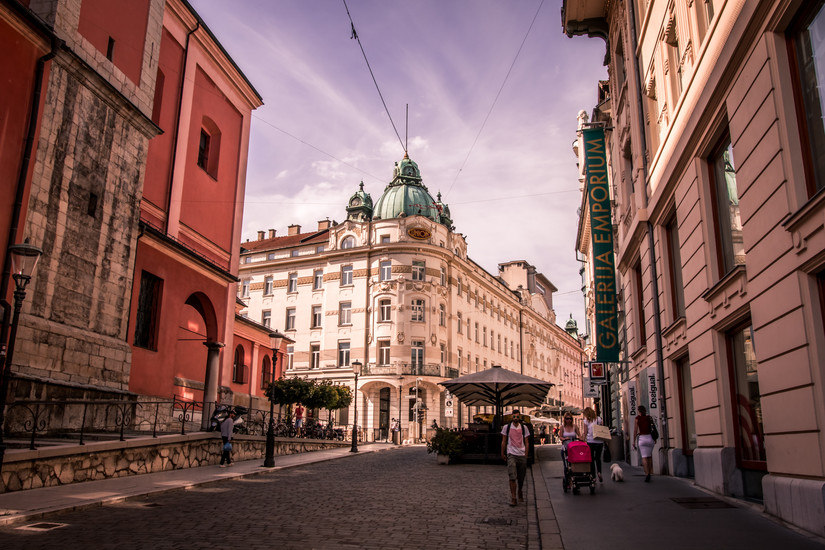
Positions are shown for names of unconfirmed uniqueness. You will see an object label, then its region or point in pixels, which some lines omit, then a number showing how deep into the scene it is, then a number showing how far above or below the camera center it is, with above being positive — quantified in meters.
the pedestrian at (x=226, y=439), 16.97 -0.49
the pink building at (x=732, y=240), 7.36 +2.92
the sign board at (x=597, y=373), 23.64 +1.95
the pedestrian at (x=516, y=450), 10.60 -0.43
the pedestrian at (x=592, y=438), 13.11 -0.26
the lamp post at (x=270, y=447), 17.80 -0.72
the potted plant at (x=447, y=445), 20.33 -0.67
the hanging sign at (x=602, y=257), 21.27 +5.54
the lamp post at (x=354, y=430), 27.21 -0.35
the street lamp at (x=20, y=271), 10.11 +2.36
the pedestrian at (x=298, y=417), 30.12 +0.21
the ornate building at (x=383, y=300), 50.62 +10.25
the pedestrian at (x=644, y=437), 13.05 -0.22
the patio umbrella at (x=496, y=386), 21.43 +1.35
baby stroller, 11.36 -0.69
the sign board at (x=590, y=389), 29.52 +1.68
